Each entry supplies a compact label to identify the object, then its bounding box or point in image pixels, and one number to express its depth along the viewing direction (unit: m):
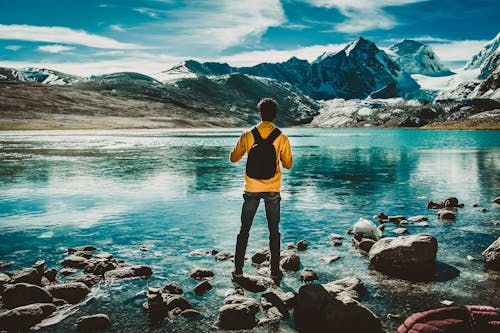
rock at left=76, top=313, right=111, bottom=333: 8.04
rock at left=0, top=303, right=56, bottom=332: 8.02
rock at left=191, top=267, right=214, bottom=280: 10.85
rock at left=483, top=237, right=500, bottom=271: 11.09
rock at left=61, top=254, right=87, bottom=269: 11.73
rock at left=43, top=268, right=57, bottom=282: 10.63
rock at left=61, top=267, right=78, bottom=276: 11.14
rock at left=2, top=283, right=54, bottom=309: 8.97
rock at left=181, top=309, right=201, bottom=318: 8.62
